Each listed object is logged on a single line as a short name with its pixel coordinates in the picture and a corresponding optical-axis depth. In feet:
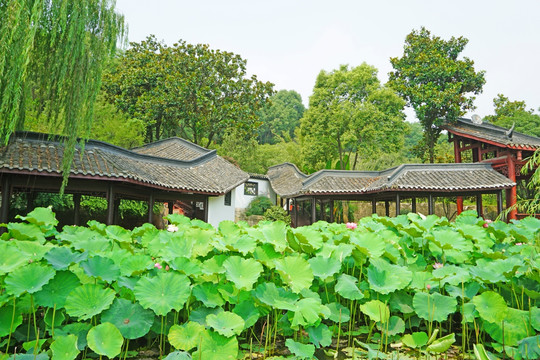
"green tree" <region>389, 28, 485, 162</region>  58.59
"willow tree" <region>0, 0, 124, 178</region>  18.80
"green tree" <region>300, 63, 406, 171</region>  61.26
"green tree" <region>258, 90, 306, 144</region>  120.26
